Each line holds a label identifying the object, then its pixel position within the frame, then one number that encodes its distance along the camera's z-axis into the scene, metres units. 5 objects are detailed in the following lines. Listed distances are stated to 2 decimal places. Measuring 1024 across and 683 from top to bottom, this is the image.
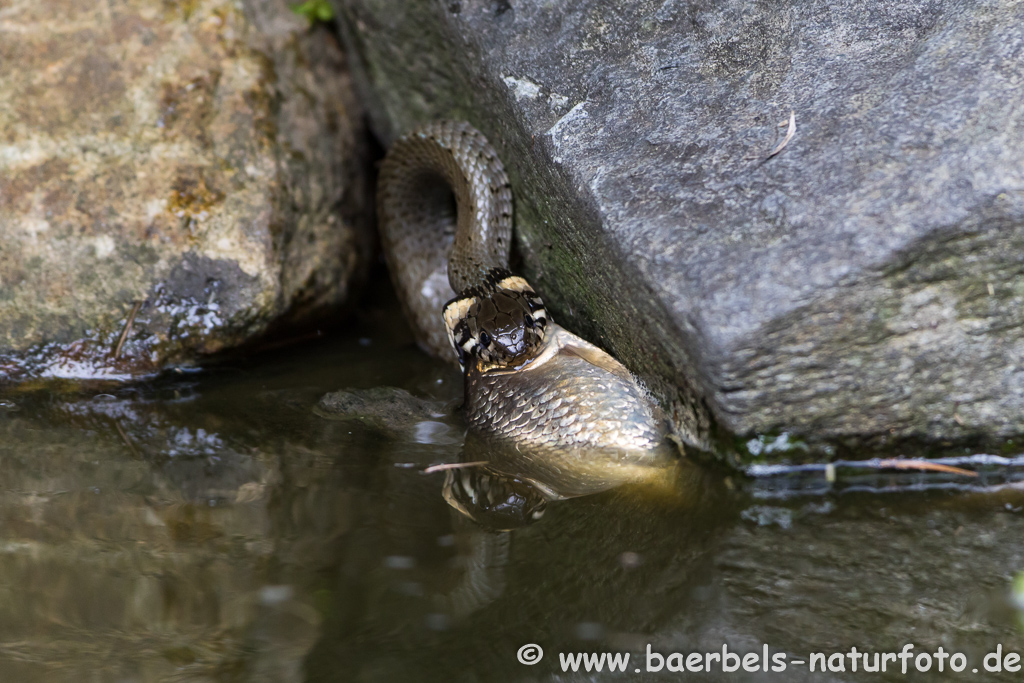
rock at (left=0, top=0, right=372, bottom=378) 7.71
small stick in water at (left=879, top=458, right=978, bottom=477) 5.91
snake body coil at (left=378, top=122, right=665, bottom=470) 6.38
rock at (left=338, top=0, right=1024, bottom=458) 5.27
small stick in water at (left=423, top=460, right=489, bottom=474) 6.32
